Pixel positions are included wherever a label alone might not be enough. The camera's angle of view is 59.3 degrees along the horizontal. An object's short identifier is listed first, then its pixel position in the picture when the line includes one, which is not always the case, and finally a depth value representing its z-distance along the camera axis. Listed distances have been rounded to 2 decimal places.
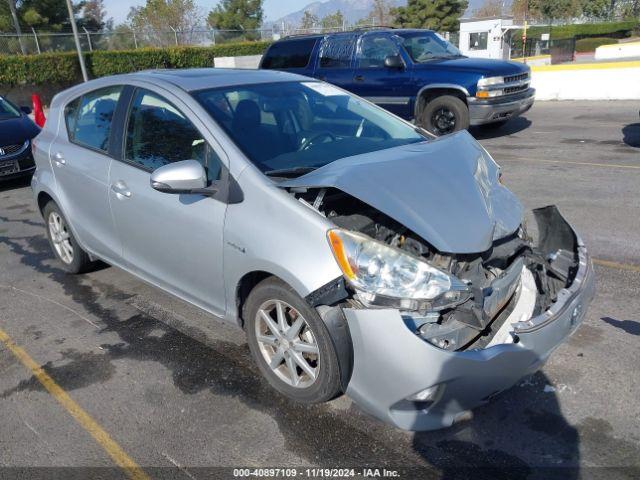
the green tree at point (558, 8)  69.19
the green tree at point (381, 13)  58.19
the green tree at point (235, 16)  57.81
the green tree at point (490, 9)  71.46
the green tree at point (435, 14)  55.38
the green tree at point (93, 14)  46.94
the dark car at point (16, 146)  8.43
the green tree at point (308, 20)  62.13
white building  25.94
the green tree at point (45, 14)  37.28
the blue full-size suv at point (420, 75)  9.73
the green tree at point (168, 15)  46.44
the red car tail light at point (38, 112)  12.59
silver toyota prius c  2.57
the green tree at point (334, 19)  68.35
